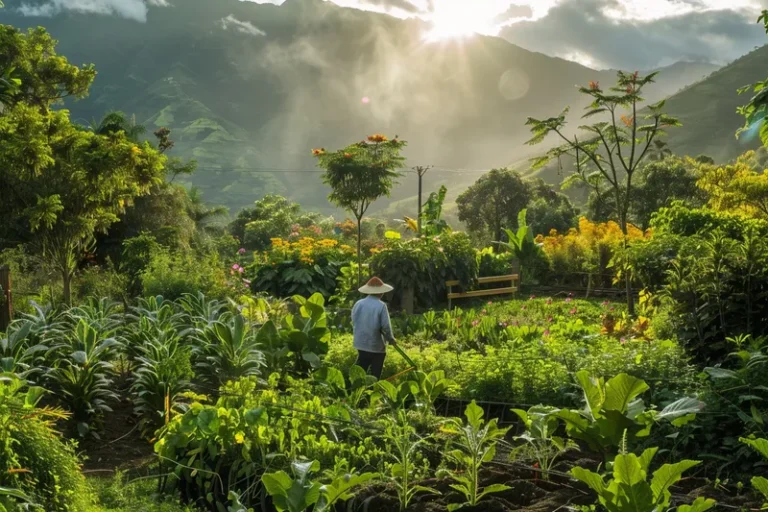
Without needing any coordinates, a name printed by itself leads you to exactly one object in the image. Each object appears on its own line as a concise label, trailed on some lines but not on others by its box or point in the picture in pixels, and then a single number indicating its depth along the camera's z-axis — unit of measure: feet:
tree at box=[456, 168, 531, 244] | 114.21
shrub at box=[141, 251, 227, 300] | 36.11
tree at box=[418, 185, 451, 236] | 57.92
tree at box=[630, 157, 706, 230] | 88.07
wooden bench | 47.98
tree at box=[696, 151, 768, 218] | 60.18
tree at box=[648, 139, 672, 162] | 161.40
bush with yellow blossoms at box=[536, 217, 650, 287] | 54.90
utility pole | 88.07
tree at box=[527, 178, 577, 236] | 110.21
